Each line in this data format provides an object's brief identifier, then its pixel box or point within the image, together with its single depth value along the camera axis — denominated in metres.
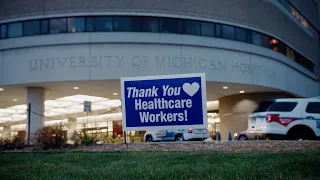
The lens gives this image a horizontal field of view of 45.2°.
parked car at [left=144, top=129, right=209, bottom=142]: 23.03
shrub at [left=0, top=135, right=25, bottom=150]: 16.58
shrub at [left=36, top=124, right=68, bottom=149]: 14.59
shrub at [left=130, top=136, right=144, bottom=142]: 27.34
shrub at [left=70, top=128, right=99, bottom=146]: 15.70
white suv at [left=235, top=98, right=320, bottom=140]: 15.60
